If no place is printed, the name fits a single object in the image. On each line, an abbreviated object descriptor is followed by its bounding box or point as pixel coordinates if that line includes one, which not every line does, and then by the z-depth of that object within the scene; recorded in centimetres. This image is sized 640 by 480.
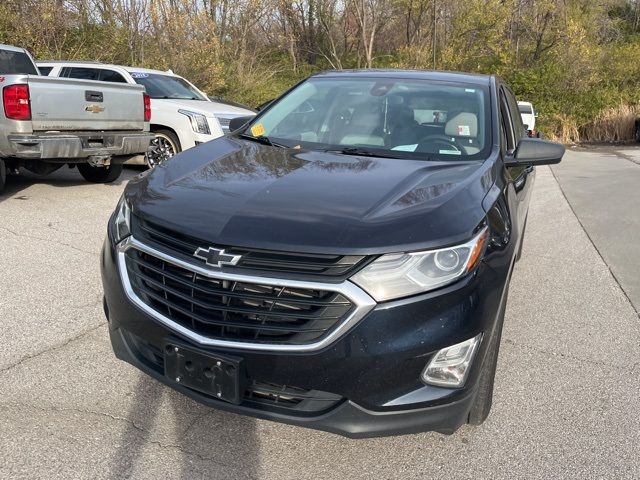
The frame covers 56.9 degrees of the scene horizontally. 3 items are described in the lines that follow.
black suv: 215
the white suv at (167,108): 895
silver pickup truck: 638
